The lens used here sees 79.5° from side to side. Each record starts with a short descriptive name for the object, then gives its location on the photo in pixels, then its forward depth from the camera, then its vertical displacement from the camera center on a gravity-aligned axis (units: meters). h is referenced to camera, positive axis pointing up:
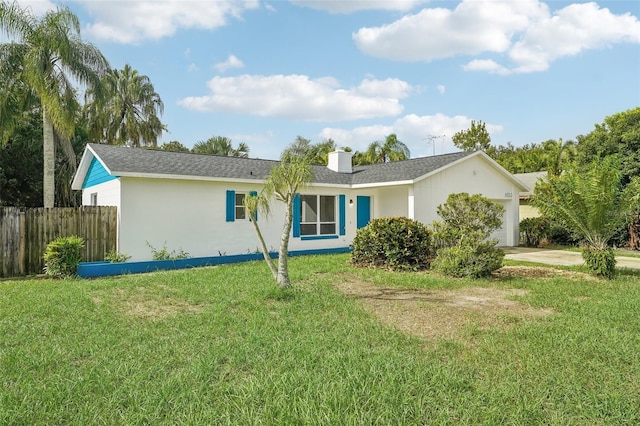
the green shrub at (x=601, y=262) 9.78 -0.99
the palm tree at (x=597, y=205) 9.77 +0.47
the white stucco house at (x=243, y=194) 12.00 +1.13
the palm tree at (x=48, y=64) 14.61 +6.59
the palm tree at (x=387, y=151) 30.47 +5.86
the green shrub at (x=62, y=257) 10.26 -0.87
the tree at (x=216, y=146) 31.50 +6.50
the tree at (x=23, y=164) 23.48 +3.82
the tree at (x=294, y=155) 8.08 +1.49
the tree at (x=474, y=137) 40.47 +9.18
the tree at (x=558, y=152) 26.91 +5.21
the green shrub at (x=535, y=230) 18.42 -0.32
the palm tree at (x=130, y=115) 28.38 +8.46
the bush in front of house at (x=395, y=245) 11.46 -0.63
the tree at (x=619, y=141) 17.67 +3.94
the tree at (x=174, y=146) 41.88 +8.73
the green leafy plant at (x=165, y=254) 12.03 -0.92
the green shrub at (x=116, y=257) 11.30 -0.94
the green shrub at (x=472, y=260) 9.88 -0.96
